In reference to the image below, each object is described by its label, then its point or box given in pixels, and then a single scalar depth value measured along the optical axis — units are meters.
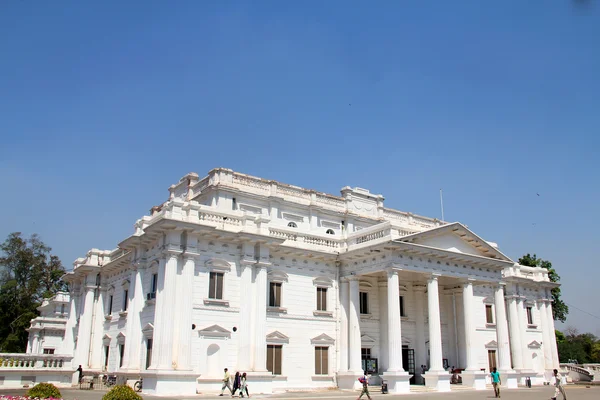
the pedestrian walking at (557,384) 22.97
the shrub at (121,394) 15.05
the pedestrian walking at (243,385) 25.20
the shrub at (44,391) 18.08
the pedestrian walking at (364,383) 22.79
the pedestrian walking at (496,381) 26.38
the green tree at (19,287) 58.50
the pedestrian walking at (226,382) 25.51
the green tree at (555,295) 58.90
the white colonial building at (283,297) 26.97
